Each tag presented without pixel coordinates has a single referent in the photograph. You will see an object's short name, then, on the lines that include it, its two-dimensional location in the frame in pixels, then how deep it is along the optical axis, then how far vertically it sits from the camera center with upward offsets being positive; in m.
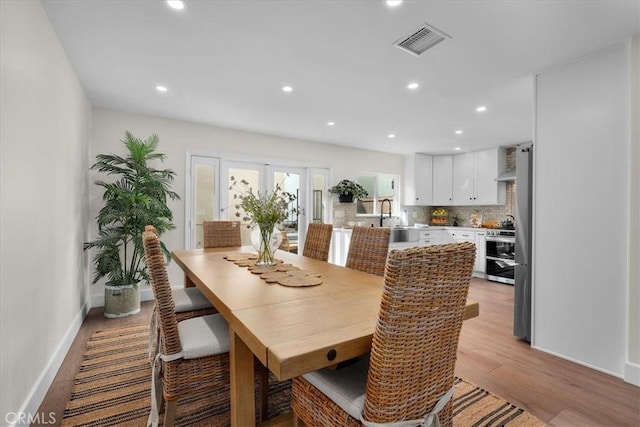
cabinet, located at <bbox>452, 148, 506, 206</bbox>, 5.62 +0.66
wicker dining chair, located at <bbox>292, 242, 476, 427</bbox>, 0.90 -0.44
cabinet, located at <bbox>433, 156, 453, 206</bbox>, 6.32 +0.67
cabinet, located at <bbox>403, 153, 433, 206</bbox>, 6.30 +0.66
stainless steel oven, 5.02 -0.71
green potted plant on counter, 5.47 +0.38
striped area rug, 1.71 -1.15
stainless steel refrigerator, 2.81 -0.26
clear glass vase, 2.15 -0.22
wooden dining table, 0.90 -0.39
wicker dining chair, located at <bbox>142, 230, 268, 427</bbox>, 1.37 -0.66
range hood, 5.46 +0.66
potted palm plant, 3.24 -0.07
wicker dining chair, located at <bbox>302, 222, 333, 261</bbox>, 2.72 -0.27
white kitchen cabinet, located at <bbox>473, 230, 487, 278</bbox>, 5.40 -0.71
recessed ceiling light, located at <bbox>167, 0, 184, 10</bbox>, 1.81 +1.22
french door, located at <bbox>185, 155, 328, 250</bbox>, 4.29 +0.35
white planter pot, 3.31 -0.98
